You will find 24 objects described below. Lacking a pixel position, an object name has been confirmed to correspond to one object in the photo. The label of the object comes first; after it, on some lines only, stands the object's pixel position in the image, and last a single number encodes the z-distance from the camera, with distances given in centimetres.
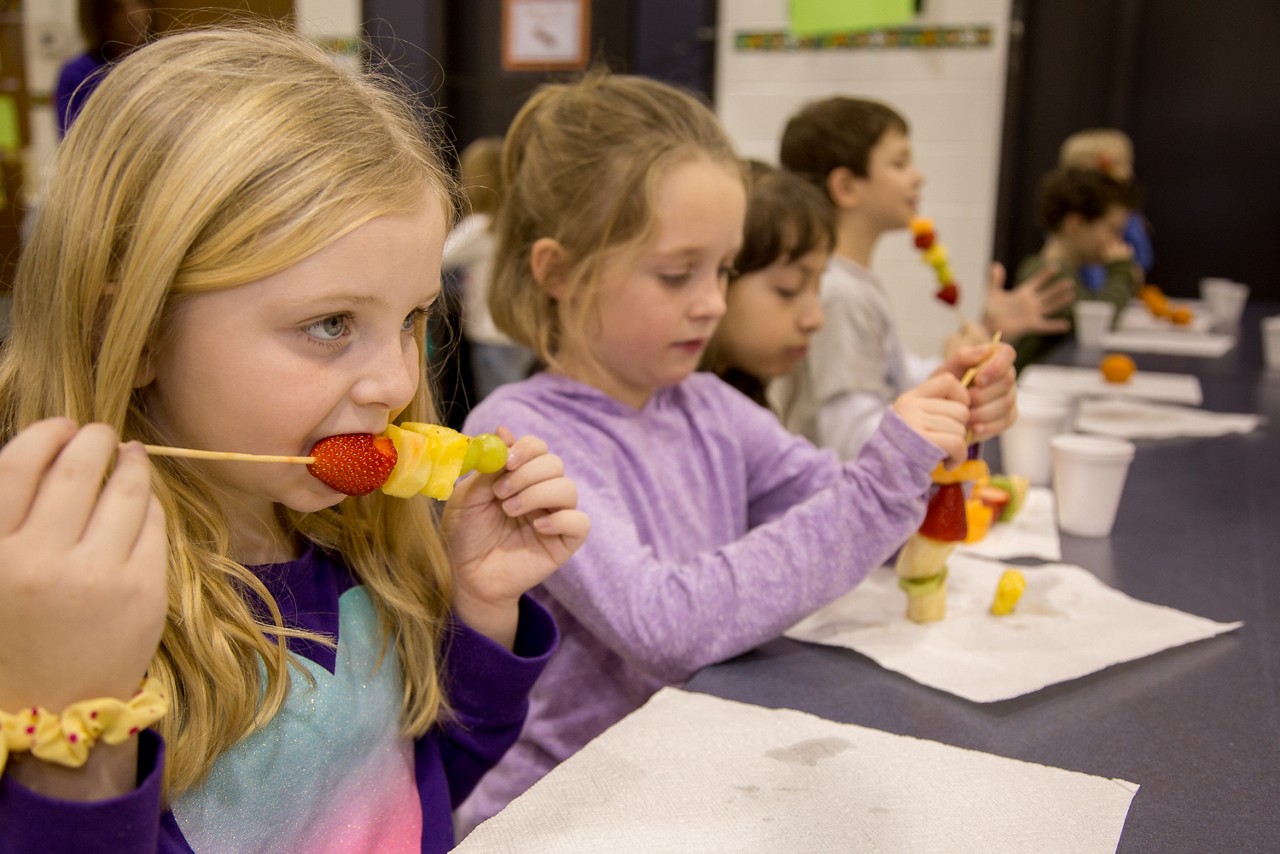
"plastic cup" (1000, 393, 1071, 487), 169
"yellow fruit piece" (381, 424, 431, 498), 86
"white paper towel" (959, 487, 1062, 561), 135
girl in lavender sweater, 109
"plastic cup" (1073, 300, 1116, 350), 293
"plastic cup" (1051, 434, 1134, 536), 142
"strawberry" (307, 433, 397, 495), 78
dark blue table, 80
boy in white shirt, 212
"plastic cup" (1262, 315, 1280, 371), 269
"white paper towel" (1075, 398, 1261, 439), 198
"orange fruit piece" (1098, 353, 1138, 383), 235
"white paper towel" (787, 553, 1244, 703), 101
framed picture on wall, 472
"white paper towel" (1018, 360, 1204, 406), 227
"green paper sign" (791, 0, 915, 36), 414
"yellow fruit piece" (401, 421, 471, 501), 88
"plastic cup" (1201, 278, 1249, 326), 358
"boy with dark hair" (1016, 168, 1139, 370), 357
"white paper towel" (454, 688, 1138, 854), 73
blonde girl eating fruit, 62
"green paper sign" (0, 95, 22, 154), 511
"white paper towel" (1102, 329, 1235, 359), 292
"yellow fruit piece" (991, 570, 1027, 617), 114
